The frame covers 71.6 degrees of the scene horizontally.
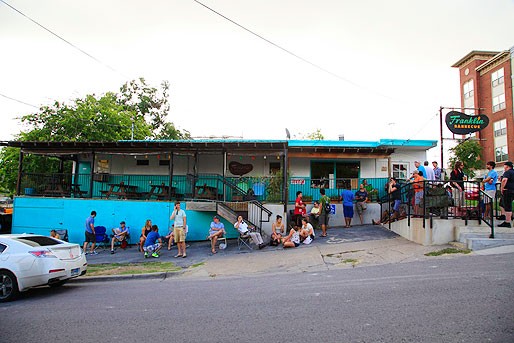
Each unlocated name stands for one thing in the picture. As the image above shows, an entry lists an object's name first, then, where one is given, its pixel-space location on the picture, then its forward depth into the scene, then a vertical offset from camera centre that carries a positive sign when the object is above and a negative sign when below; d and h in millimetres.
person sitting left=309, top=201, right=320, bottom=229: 14055 -863
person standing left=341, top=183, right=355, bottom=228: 14755 -407
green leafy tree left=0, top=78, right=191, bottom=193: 23172 +4276
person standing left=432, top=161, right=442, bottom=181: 12766 +857
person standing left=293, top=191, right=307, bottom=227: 13859 -670
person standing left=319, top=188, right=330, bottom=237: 13414 -590
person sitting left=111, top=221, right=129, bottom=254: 14805 -1792
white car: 7559 -1645
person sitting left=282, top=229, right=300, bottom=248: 12055 -1598
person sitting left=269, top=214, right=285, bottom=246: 12664 -1408
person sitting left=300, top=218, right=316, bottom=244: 12461 -1312
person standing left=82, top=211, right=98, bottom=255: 14039 -1631
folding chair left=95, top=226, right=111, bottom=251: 15703 -2120
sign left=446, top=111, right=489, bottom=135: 18094 +3766
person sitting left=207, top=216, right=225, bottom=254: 12680 -1424
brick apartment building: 32094 +10046
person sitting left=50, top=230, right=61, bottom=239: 14753 -1856
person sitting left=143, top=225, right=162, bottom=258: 12664 -1921
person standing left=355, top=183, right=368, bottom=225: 15414 -242
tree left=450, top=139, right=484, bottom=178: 26000 +3092
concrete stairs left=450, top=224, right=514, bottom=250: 9047 -1071
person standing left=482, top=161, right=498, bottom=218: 9803 +337
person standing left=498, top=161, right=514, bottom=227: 9422 +186
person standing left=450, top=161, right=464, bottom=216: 10250 +35
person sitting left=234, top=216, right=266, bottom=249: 12586 -1438
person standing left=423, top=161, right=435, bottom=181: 12141 +750
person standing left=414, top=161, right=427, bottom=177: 12058 +893
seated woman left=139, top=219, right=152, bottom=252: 13992 -1647
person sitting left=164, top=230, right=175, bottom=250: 13492 -1884
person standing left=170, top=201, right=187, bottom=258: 12312 -1299
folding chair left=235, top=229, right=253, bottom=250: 12789 -1757
